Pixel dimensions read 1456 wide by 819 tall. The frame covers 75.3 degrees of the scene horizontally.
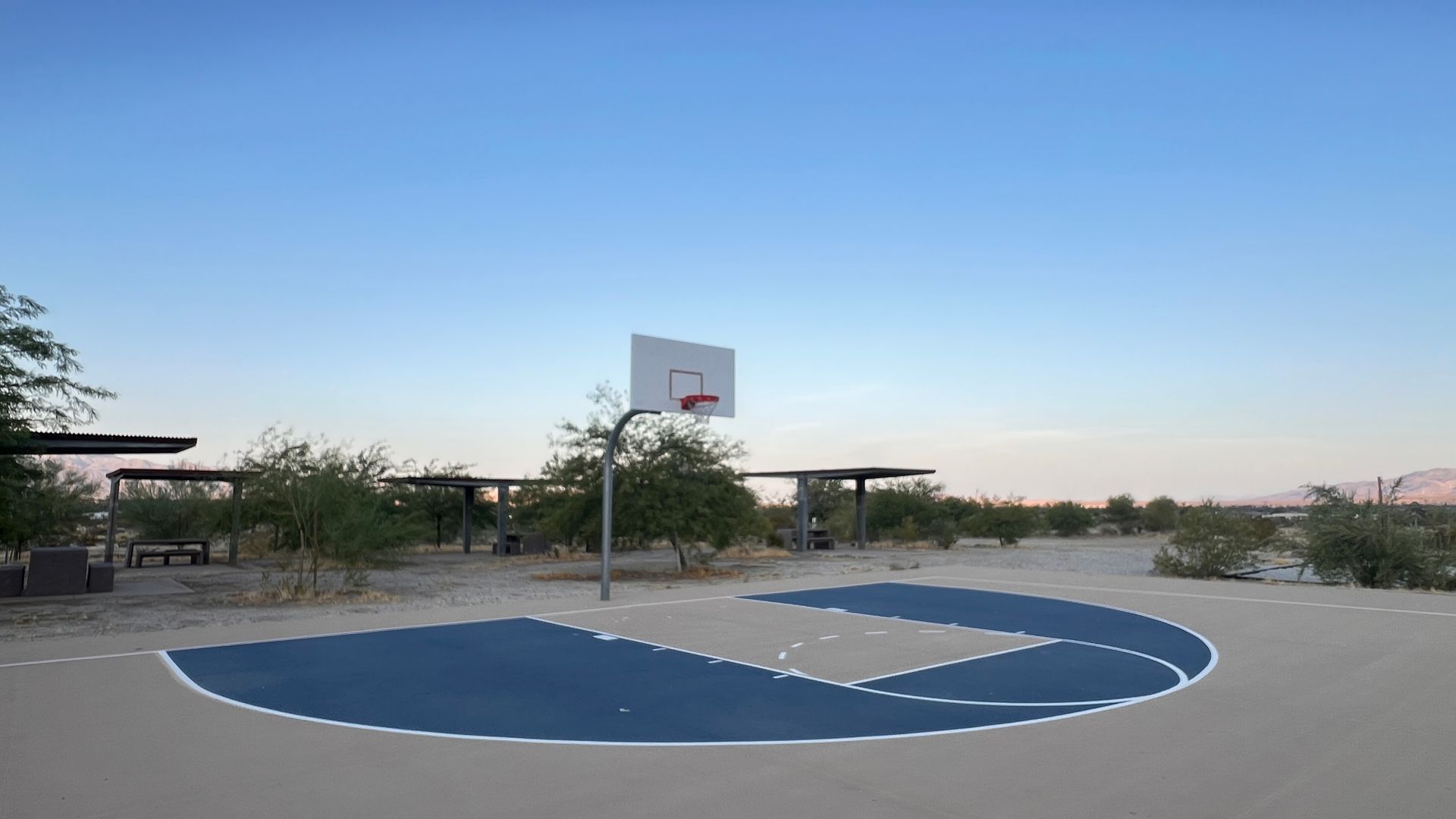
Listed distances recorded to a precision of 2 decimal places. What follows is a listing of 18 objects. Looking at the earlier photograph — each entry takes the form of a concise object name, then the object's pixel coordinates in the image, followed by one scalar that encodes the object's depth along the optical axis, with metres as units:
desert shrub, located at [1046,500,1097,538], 55.59
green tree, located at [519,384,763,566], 23.28
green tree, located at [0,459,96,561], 16.25
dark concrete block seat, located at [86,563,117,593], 18.44
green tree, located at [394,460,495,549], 38.41
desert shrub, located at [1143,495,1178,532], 58.28
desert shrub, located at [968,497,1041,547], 43.34
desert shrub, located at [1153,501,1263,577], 23.73
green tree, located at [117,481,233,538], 32.50
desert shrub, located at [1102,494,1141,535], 58.59
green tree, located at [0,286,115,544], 15.35
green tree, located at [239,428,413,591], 17.91
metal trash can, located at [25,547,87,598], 17.64
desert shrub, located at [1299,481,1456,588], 20.59
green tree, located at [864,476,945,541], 44.72
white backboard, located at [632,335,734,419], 17.81
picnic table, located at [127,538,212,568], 25.42
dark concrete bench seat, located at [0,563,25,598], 17.53
